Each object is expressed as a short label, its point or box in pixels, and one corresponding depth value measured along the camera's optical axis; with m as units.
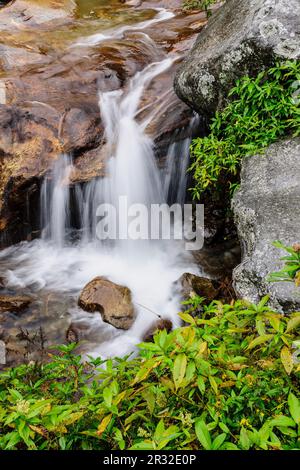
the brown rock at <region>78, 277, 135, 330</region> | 5.42
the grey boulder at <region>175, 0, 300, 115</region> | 4.86
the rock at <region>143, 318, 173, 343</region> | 5.23
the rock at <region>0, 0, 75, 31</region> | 10.64
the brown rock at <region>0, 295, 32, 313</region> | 5.65
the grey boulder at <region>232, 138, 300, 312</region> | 3.76
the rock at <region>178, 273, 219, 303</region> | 5.53
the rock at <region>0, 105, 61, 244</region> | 6.59
